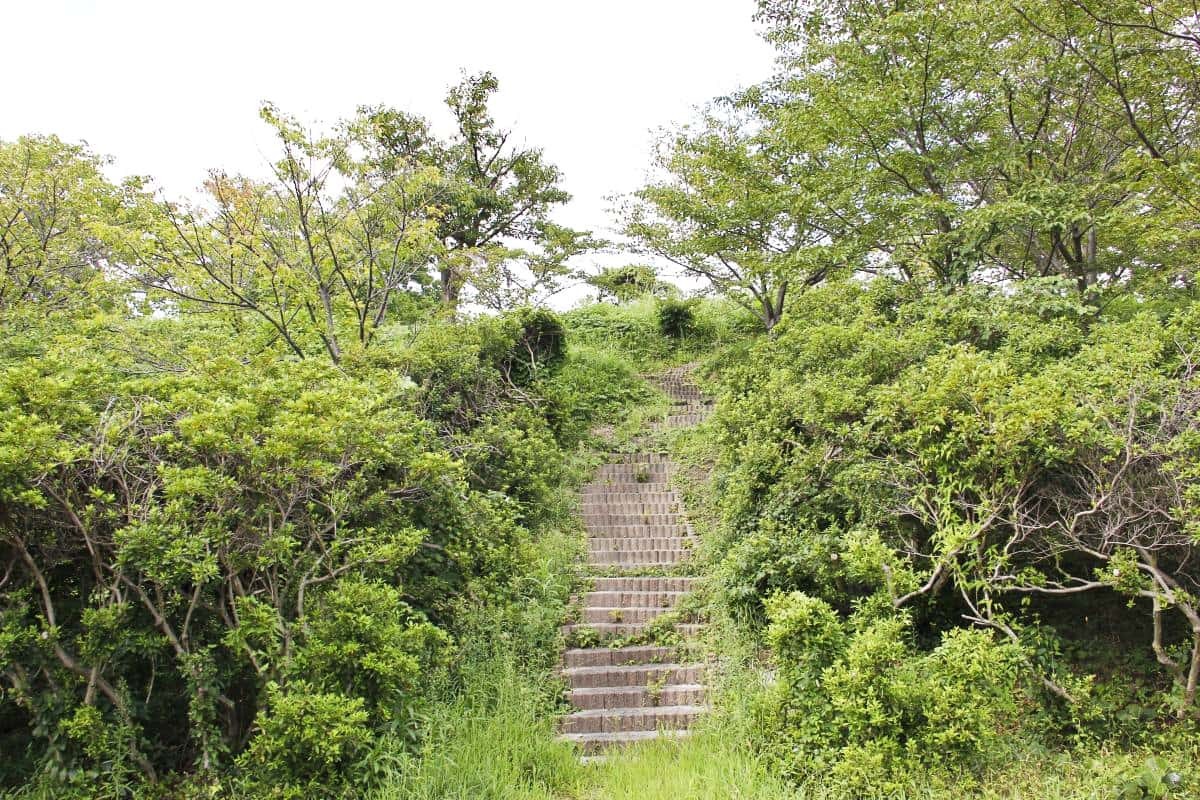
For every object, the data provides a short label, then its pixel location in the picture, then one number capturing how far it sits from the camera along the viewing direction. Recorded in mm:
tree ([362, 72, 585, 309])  14680
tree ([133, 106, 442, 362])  7301
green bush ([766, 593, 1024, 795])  4172
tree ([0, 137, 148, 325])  9320
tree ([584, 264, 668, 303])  16745
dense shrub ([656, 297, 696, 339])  16656
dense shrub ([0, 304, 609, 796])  3688
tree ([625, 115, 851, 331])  10328
